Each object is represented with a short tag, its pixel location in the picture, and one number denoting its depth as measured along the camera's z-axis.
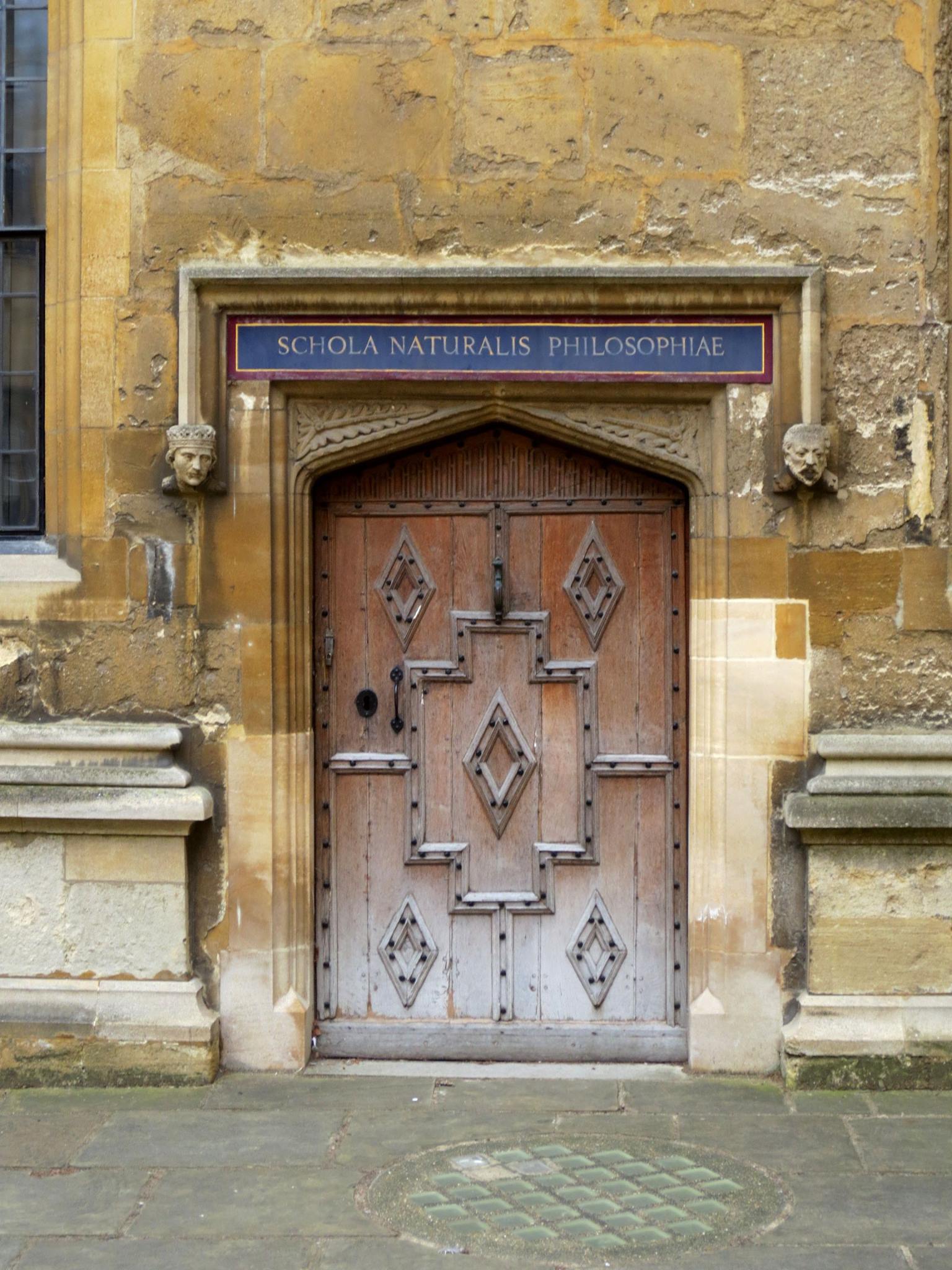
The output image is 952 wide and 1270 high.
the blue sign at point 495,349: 6.04
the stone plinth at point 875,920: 5.86
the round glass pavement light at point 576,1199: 4.50
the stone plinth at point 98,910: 5.96
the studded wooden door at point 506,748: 6.32
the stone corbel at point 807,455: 5.81
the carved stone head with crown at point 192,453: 5.90
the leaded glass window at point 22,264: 6.40
